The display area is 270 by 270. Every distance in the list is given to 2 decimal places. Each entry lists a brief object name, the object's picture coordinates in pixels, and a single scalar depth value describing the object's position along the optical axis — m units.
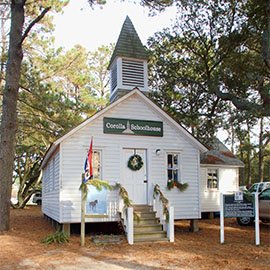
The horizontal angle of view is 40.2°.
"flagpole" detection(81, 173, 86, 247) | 10.43
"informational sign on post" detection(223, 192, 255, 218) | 10.86
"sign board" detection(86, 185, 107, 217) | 12.11
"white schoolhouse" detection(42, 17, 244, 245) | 12.17
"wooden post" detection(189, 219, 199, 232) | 13.87
